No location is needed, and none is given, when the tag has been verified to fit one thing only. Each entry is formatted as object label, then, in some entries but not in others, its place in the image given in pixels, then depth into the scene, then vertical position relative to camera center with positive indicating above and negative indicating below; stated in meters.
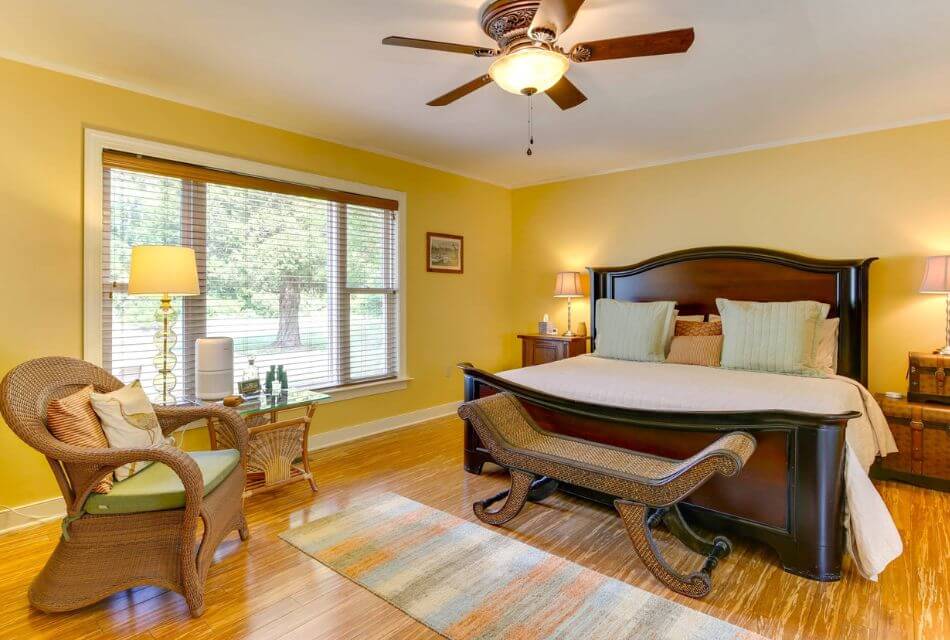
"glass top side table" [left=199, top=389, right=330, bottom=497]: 3.03 -0.83
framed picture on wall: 4.97 +0.61
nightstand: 4.96 -0.37
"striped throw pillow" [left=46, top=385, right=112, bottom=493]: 1.97 -0.46
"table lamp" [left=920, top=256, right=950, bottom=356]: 3.23 +0.24
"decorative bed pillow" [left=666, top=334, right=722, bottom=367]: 3.62 -0.29
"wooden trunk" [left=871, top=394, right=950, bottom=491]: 3.18 -0.85
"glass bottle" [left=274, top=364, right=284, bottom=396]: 3.37 -0.46
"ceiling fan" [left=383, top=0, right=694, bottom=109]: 1.97 +1.11
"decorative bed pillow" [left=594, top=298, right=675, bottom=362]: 3.89 -0.15
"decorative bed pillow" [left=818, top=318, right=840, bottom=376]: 3.48 -0.24
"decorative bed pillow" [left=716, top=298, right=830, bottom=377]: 3.26 -0.17
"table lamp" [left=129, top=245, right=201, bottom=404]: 2.70 +0.20
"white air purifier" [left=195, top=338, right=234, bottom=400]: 2.95 -0.34
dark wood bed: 2.15 -0.65
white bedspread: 2.13 -0.45
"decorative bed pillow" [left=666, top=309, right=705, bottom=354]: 3.99 -0.06
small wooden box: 3.25 -0.44
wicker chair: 1.91 -0.88
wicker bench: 2.05 -0.74
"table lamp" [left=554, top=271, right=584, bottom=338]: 5.06 +0.28
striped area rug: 1.87 -1.18
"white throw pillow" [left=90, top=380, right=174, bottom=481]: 2.11 -0.48
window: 3.11 +0.32
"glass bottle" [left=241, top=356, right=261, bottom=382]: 3.33 -0.42
